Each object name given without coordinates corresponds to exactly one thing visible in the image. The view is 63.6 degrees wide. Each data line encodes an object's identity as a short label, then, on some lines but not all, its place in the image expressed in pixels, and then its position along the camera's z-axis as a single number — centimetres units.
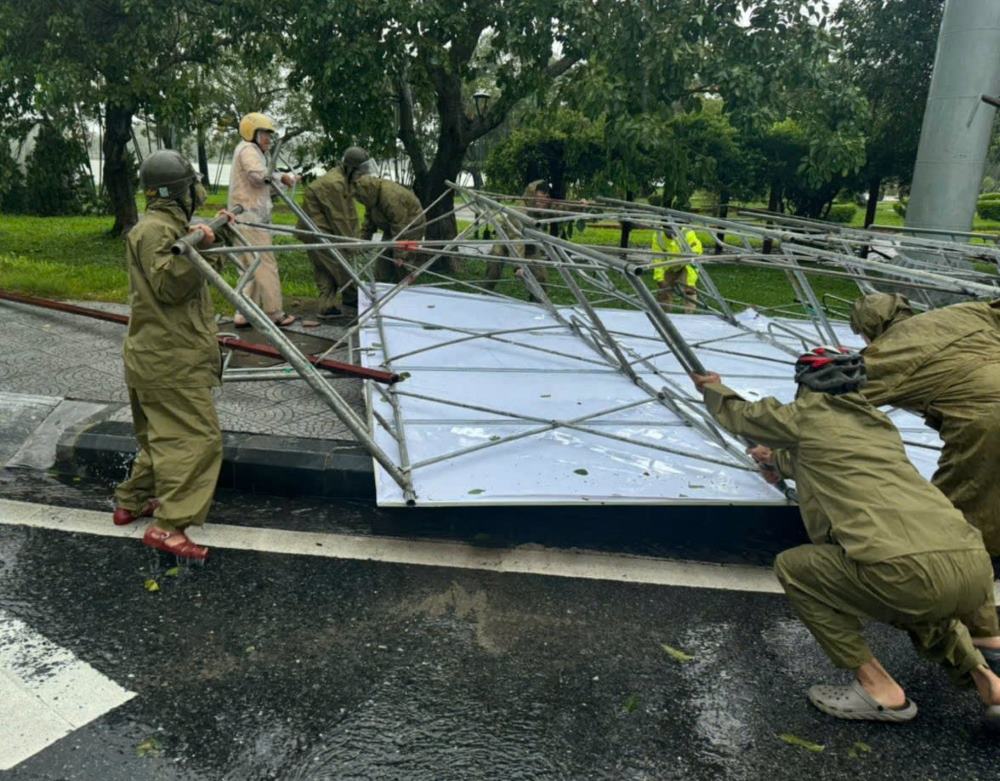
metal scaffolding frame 341
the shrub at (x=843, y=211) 2400
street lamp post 1059
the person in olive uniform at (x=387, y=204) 794
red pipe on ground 477
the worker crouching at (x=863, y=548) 251
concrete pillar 727
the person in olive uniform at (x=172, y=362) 347
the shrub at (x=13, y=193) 1106
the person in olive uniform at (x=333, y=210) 765
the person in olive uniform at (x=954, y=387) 351
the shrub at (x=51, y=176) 1939
